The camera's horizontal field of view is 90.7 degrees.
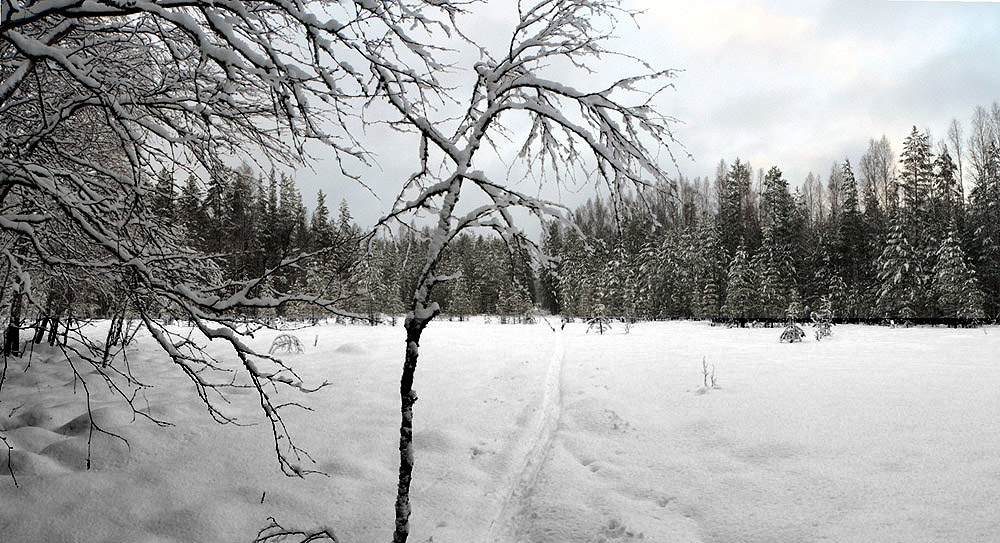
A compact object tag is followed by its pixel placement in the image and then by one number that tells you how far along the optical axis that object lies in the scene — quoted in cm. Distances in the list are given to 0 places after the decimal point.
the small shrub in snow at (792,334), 1750
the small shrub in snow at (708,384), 842
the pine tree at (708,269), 3903
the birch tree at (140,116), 255
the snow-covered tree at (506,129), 264
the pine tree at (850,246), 3731
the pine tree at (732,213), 4166
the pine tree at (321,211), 4019
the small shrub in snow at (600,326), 2534
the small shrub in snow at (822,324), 1880
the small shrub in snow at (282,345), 1093
